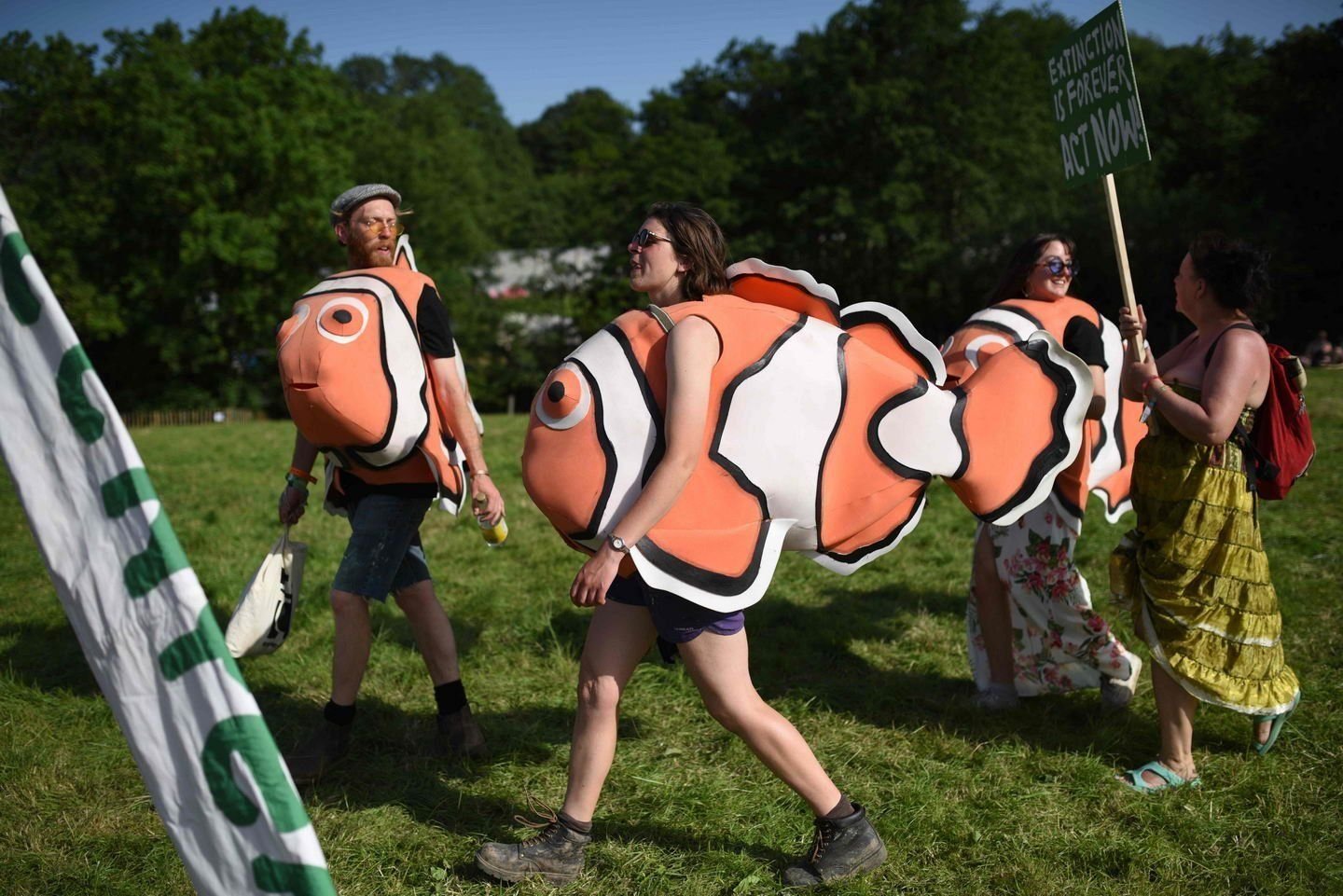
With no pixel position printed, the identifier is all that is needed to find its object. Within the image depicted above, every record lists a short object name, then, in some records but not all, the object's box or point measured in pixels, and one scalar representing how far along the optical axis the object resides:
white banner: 1.86
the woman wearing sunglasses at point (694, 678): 2.88
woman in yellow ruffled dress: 3.47
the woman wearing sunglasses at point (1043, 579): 4.01
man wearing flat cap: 3.49
